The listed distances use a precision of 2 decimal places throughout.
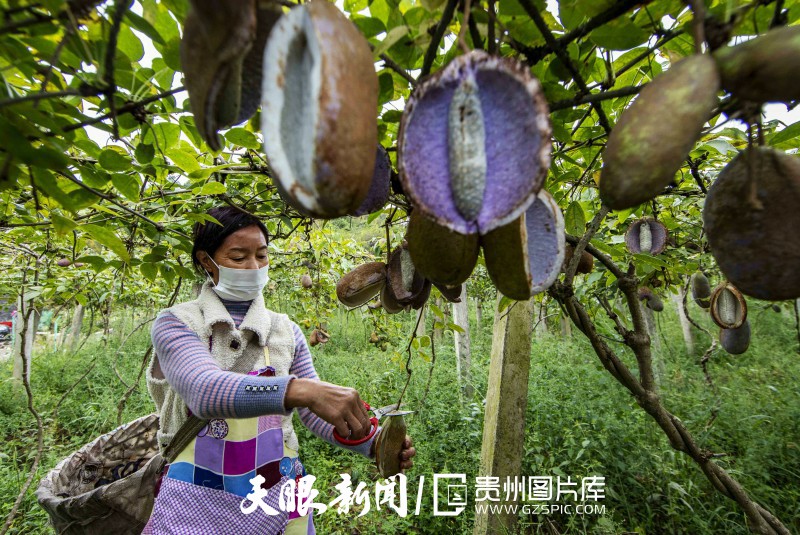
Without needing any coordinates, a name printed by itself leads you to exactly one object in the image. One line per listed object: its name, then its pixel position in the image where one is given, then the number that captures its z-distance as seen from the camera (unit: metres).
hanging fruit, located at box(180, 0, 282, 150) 0.36
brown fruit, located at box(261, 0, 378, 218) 0.36
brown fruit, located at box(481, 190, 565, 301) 0.55
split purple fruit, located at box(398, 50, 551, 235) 0.43
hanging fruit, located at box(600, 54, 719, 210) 0.39
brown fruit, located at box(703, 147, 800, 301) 0.49
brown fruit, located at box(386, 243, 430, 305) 1.06
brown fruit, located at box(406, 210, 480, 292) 0.58
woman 1.44
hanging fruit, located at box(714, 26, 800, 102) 0.38
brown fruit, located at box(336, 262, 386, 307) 1.19
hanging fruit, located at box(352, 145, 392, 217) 0.74
